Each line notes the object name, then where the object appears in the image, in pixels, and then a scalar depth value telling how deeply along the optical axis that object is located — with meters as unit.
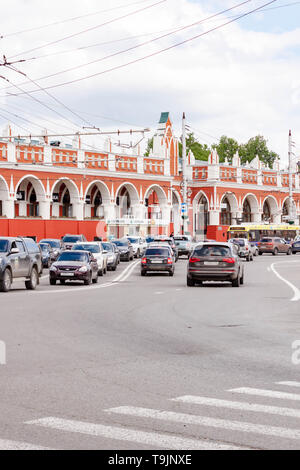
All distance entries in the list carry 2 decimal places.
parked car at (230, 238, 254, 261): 57.97
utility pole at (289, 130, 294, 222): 90.28
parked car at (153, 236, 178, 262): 54.37
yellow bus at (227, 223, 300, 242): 78.25
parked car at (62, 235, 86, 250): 52.41
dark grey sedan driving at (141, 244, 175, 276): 36.62
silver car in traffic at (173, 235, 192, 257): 59.99
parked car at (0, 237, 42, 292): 25.20
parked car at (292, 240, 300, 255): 76.69
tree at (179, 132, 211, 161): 123.81
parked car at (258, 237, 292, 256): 73.06
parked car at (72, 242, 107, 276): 37.84
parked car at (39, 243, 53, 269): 44.58
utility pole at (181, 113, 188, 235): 69.88
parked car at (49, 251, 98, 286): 29.58
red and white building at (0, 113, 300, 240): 65.39
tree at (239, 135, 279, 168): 132.62
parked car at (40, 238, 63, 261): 47.25
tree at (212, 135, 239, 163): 131.88
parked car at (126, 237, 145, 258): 61.50
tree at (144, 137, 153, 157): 124.50
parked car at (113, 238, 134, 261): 55.25
